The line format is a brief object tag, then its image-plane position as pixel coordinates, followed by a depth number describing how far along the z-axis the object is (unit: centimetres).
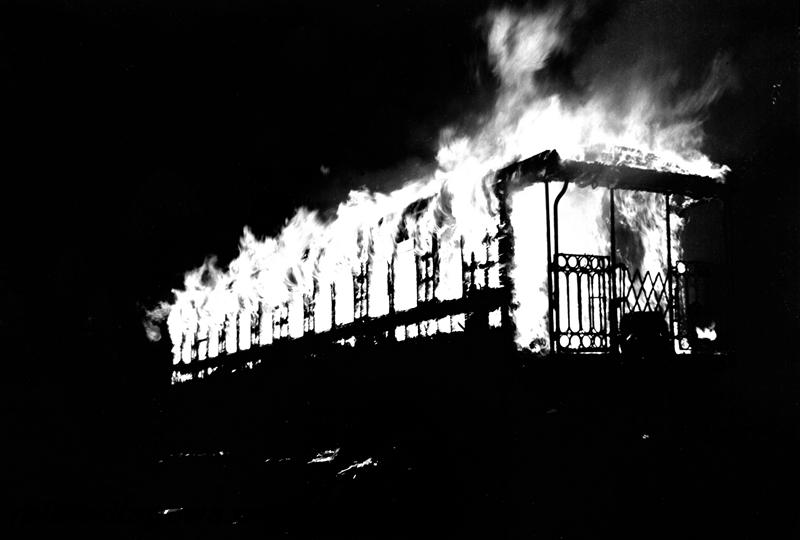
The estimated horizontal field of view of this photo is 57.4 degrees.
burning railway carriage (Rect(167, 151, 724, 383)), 1076
